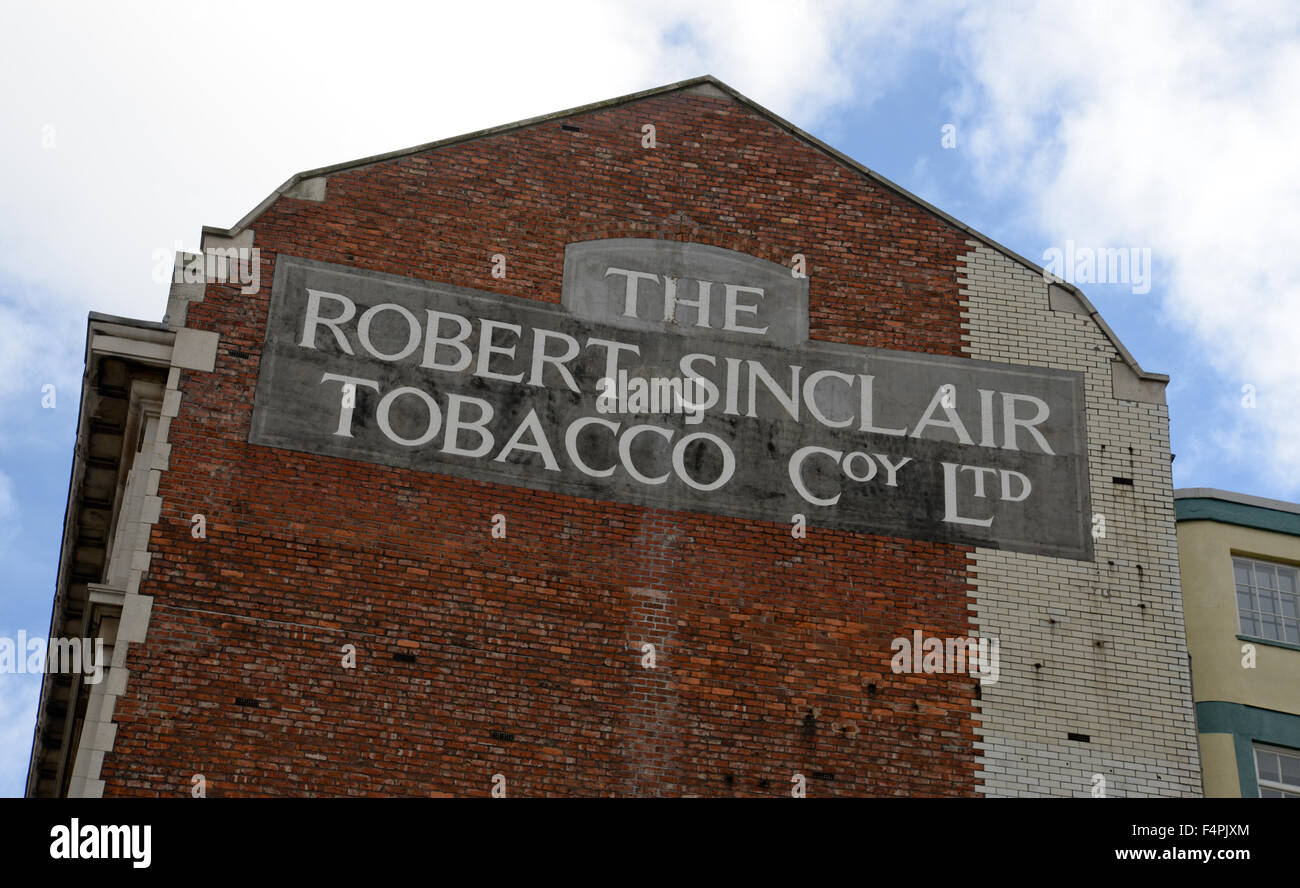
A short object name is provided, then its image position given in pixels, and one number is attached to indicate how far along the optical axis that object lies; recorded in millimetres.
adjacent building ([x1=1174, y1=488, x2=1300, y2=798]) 21016
